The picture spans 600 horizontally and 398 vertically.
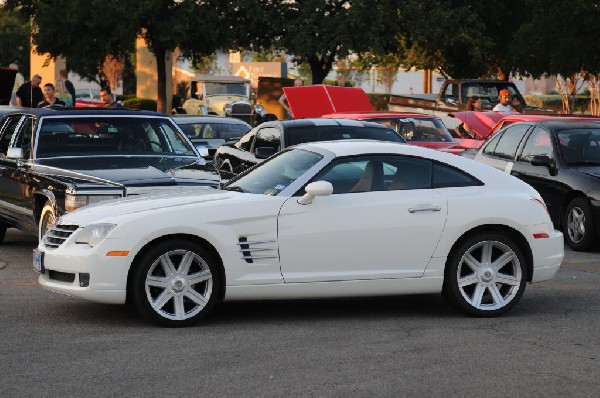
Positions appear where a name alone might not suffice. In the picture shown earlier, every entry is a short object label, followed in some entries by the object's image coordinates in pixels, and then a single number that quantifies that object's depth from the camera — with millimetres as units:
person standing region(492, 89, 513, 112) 26028
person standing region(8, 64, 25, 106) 32250
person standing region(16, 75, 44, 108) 25297
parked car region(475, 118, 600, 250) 14633
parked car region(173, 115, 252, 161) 22125
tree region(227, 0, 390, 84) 43750
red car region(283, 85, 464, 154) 19234
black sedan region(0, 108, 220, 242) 11852
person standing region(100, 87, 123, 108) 24439
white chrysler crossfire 9055
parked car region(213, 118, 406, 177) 16172
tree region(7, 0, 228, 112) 40250
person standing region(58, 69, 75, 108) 25672
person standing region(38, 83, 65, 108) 22422
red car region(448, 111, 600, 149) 21922
